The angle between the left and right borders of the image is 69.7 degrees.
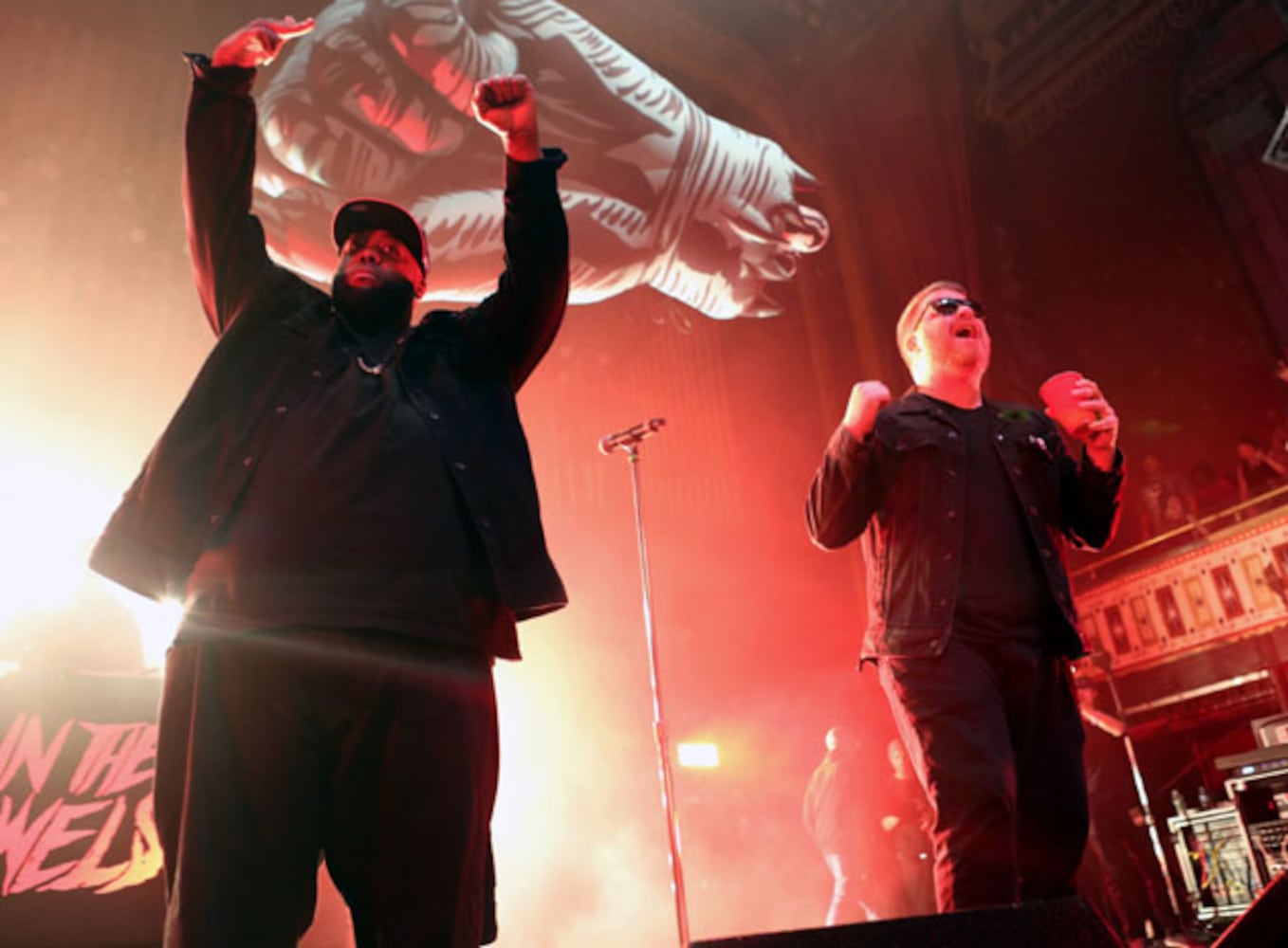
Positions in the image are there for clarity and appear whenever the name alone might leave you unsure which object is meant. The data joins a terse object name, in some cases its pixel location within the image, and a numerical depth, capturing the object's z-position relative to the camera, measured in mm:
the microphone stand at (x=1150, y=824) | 5770
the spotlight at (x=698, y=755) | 7535
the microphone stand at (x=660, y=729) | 3754
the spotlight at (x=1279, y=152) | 7184
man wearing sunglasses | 1627
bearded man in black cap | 986
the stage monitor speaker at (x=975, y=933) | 964
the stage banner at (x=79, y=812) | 2797
